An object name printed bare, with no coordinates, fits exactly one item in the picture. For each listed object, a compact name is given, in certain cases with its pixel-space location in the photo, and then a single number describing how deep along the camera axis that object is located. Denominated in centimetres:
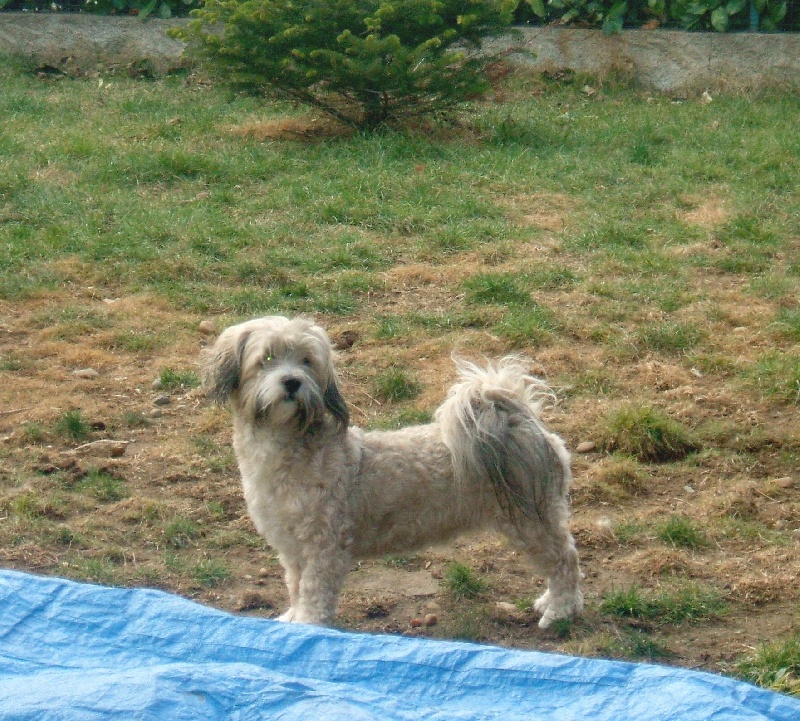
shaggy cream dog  786
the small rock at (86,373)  1232
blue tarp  499
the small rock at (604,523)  959
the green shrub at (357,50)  1811
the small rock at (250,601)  865
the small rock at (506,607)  866
